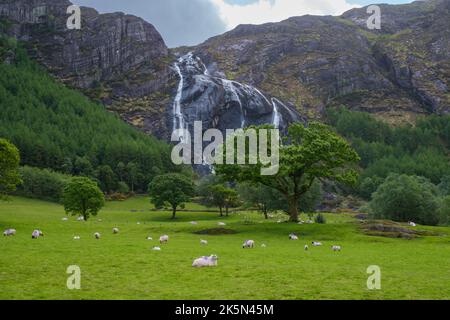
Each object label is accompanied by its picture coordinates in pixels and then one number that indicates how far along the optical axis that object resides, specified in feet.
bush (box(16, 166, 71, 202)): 391.16
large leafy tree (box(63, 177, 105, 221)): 226.79
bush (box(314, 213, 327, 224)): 267.80
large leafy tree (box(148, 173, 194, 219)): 307.99
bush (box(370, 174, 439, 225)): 271.49
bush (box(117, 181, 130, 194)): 479.41
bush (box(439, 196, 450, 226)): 264.72
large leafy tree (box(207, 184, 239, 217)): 322.14
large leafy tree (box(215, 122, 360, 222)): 184.34
